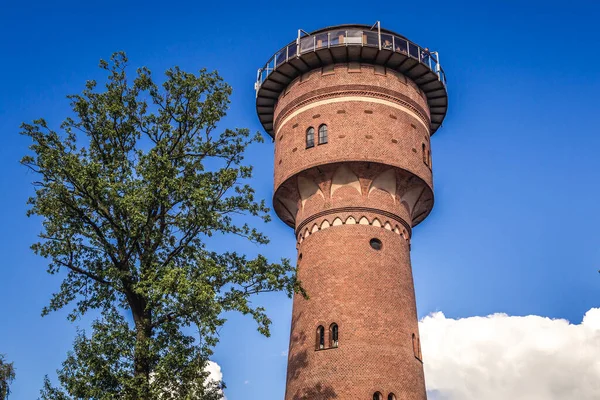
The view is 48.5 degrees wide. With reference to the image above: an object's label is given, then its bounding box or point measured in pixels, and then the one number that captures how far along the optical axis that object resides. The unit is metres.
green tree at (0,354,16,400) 25.03
